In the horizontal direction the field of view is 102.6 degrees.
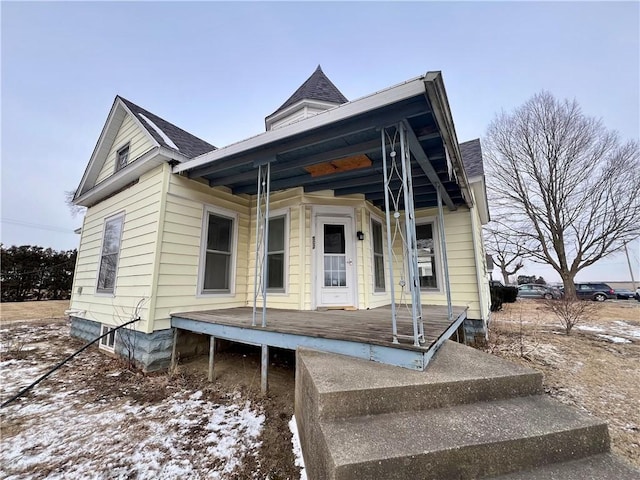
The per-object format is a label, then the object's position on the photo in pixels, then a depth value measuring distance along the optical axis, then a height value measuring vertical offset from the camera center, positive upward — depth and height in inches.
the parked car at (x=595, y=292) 669.9 -24.3
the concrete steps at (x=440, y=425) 52.4 -33.5
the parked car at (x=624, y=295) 711.1 -35.0
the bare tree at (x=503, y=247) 657.0 +108.6
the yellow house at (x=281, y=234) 106.8 +37.5
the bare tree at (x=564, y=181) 526.3 +220.4
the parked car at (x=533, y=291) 751.1 -22.7
